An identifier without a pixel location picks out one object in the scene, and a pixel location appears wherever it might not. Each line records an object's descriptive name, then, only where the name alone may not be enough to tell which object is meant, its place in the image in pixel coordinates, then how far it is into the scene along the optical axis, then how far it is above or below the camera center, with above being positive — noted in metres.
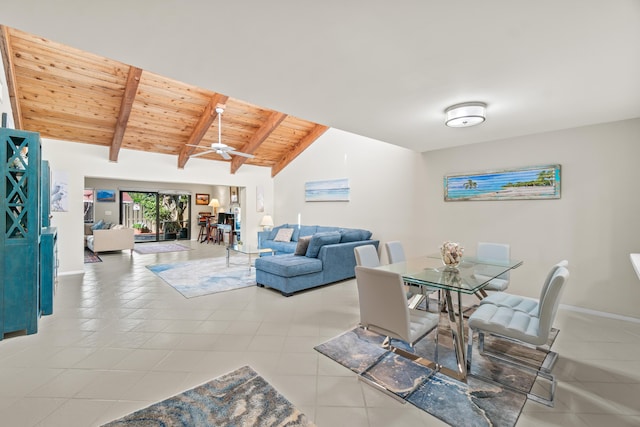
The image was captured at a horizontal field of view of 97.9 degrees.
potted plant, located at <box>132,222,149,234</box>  10.70 -0.59
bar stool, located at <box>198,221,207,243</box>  10.99 -0.79
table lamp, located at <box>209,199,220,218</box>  11.17 +0.34
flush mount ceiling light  2.72 +1.01
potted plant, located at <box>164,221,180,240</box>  10.88 -0.66
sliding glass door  10.42 -0.07
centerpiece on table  2.74 -0.39
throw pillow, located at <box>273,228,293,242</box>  7.12 -0.54
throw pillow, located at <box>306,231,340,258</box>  4.55 -0.47
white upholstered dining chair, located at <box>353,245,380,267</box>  3.09 -0.48
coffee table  5.57 -0.74
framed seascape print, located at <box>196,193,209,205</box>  11.38 +0.60
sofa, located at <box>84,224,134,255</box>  7.66 -0.77
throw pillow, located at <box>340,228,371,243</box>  5.08 -0.40
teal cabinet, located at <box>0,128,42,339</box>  2.65 -0.19
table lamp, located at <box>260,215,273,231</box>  7.92 -0.21
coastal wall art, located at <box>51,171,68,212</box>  5.32 +0.39
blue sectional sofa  4.08 -0.78
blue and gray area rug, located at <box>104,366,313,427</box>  1.67 -1.25
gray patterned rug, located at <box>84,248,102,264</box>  6.74 -1.17
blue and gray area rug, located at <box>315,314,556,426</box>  1.77 -1.24
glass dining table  2.13 -0.53
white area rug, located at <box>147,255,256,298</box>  4.43 -1.17
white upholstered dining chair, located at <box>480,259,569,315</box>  2.22 -0.78
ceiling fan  4.72 +1.13
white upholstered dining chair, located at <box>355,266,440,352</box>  1.93 -0.70
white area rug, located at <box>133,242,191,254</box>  8.39 -1.13
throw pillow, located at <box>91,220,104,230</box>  8.48 -0.41
